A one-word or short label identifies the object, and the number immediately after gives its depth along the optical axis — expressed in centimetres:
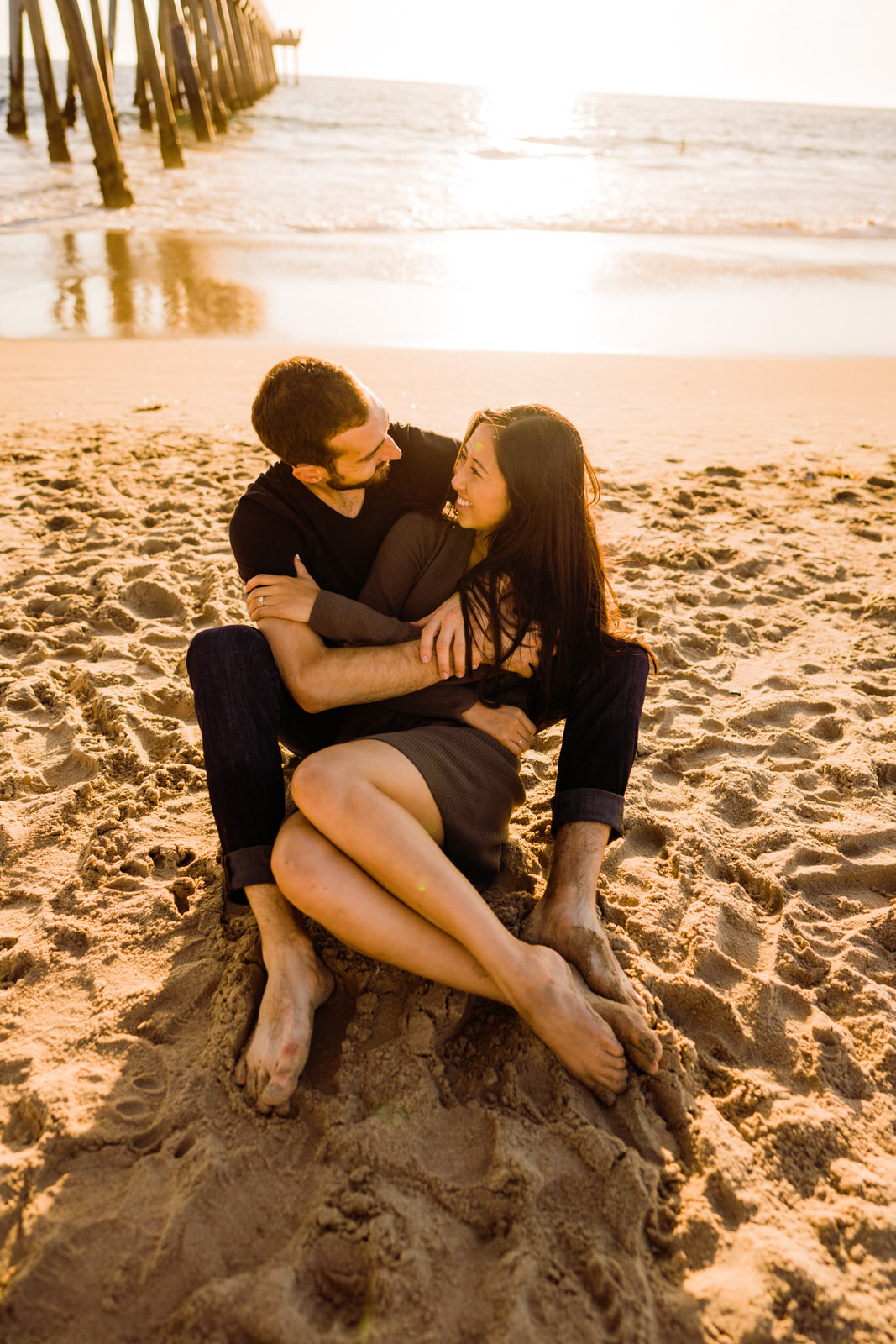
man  211
